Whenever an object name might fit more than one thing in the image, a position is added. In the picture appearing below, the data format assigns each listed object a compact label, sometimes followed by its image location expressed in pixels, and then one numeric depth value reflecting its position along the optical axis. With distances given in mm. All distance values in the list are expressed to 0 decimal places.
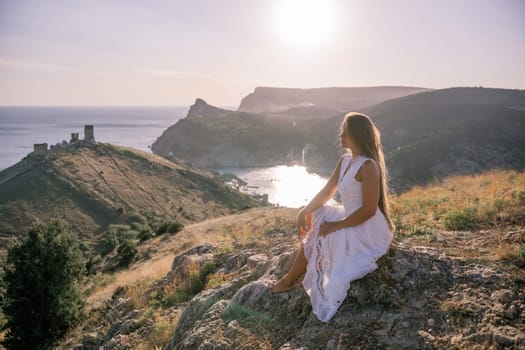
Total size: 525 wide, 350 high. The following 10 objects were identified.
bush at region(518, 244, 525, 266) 4312
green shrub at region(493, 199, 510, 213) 7123
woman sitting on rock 3949
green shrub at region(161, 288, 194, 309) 7562
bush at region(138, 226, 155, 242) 28477
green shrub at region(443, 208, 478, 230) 6961
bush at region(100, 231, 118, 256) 32219
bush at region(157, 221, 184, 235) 27239
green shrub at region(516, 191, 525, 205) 7051
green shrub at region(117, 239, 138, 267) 21803
